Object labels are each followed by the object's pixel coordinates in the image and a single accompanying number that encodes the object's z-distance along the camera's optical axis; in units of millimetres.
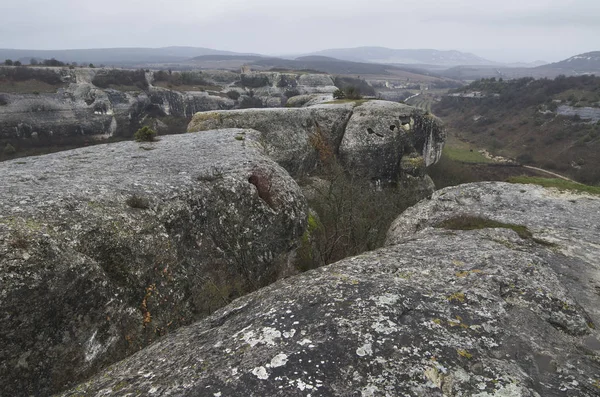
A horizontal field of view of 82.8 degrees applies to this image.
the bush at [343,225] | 18469
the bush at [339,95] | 56162
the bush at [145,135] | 23433
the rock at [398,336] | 5949
